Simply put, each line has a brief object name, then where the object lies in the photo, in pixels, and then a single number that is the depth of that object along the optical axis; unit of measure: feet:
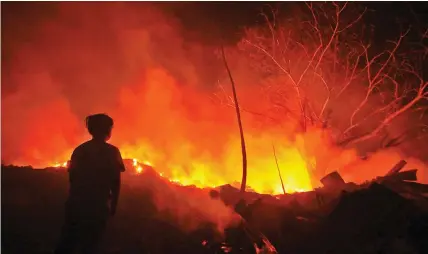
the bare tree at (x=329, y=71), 53.52
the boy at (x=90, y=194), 18.20
